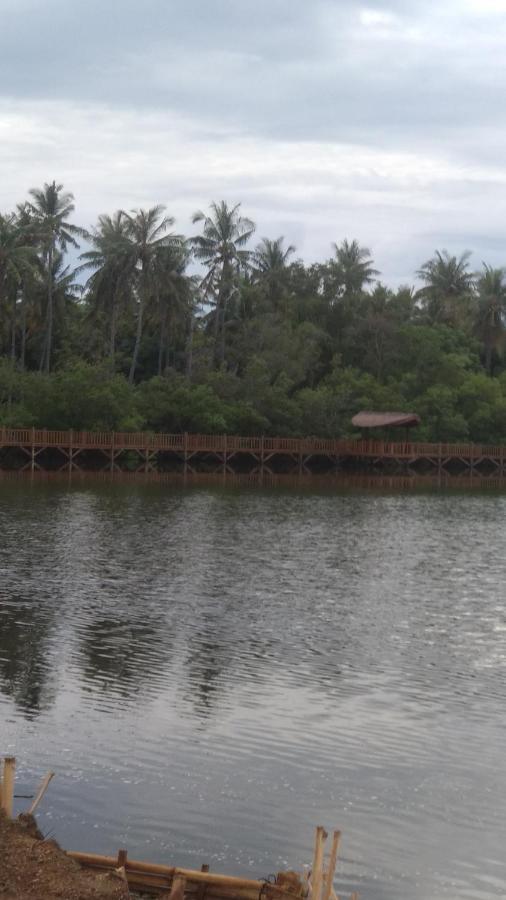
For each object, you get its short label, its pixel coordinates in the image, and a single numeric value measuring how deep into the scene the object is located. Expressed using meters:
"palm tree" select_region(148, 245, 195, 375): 78.81
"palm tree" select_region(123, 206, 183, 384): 78.31
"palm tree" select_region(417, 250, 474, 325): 105.25
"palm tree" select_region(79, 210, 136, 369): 77.75
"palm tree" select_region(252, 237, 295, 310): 96.00
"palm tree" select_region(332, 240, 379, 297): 98.69
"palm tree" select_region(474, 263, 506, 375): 100.12
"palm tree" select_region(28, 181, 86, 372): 80.00
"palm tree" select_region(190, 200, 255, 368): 85.25
